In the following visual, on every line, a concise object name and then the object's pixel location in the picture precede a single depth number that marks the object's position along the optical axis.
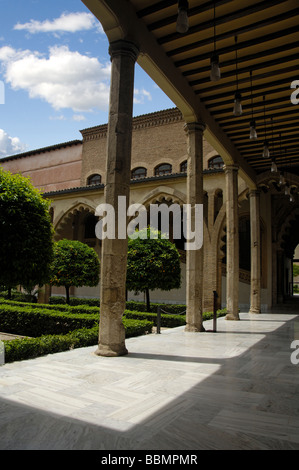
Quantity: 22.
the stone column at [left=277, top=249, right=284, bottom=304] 19.45
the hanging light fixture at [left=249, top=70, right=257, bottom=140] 7.91
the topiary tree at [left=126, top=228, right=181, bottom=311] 12.25
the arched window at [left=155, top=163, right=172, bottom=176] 21.59
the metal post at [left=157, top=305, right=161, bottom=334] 7.84
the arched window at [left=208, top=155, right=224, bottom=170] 19.84
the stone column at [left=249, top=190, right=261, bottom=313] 13.42
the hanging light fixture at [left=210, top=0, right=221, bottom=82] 5.54
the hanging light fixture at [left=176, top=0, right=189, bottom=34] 4.42
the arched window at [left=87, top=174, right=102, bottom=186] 24.52
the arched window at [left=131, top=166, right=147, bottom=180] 22.49
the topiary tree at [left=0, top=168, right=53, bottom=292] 7.51
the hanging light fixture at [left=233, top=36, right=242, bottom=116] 6.71
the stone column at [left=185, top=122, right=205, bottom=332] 7.93
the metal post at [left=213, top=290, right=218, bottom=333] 7.98
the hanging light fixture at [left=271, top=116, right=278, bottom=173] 9.92
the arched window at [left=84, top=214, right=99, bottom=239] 22.91
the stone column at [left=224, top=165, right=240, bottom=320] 10.99
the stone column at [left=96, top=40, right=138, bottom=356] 5.00
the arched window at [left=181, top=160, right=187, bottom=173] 20.82
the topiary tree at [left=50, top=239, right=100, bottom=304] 14.43
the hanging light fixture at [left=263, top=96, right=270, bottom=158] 8.99
